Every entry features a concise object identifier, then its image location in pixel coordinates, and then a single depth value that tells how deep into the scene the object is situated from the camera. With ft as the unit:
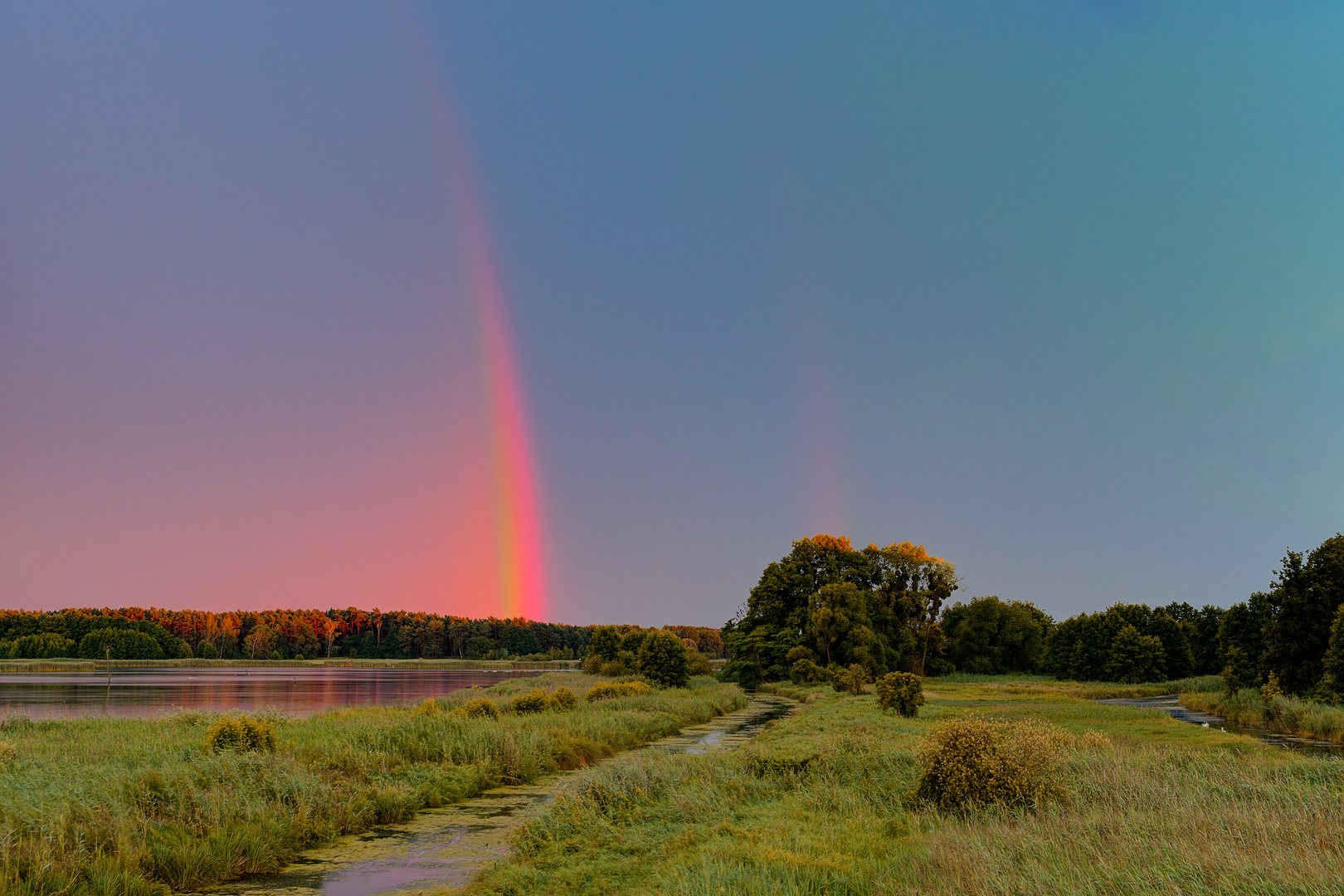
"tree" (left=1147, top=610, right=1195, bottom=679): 326.03
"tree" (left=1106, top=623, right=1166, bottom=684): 302.25
